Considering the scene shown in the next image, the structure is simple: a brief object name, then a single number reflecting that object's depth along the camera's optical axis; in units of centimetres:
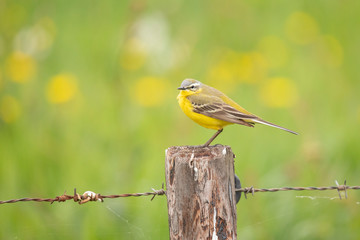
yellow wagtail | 918
